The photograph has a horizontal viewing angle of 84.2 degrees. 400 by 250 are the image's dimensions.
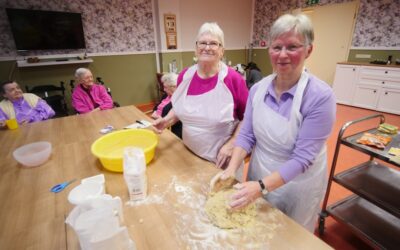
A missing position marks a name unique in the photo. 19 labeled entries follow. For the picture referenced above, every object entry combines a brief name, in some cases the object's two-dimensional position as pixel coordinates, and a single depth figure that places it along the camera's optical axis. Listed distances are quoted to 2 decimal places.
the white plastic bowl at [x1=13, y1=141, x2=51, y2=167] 1.17
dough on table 0.77
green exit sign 5.12
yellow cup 1.76
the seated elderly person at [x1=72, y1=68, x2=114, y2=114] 3.00
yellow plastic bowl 1.11
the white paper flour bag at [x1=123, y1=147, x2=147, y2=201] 0.86
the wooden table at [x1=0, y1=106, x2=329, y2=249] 0.72
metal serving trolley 1.41
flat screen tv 3.46
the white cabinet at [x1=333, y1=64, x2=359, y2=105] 4.48
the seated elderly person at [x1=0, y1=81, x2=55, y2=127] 2.34
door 4.69
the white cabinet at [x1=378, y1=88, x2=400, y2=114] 4.02
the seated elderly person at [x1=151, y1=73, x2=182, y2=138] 2.24
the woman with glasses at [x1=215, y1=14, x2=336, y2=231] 0.83
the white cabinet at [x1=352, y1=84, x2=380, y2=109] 4.26
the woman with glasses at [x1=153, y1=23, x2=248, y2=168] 1.28
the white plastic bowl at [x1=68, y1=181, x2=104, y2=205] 0.78
